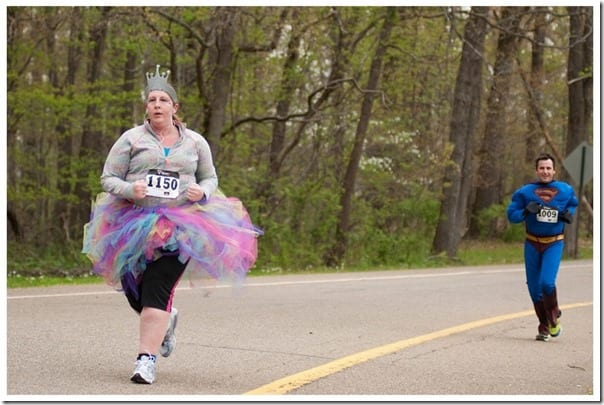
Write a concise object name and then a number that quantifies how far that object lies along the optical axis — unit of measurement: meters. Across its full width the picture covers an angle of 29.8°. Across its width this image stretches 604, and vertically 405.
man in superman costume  11.24
